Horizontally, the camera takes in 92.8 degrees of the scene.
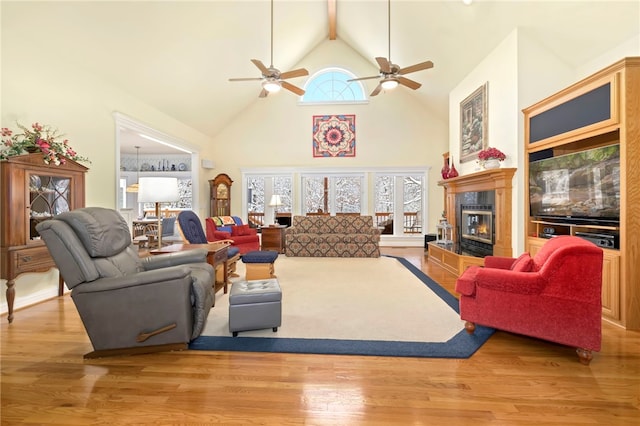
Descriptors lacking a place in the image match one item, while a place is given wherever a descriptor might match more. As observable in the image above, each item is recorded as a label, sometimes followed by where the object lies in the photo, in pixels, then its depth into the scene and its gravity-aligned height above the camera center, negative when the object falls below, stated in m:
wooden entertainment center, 2.80 +0.68
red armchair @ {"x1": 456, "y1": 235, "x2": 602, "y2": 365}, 2.19 -0.66
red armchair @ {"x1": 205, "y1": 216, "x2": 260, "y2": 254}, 5.82 -0.45
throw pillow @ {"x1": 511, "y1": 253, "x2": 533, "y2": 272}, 2.58 -0.46
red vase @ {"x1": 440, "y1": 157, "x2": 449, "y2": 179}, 6.11 +0.78
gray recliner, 2.17 -0.60
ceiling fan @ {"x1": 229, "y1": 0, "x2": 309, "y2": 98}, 4.32 +1.96
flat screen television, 2.99 +0.27
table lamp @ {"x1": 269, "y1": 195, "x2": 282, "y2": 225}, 8.05 +0.30
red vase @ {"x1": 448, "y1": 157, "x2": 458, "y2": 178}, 5.89 +0.76
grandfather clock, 8.57 +0.53
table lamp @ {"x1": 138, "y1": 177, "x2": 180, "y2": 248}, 3.53 +0.27
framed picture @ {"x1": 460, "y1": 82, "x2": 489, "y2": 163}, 5.08 +1.56
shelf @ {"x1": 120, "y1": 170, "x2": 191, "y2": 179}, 10.50 +1.37
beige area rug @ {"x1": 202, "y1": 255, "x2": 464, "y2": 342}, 2.74 -1.07
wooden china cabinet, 3.03 +0.07
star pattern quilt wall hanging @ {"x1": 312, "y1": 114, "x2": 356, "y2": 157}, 8.97 +2.31
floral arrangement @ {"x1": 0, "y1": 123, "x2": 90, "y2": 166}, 3.18 +0.75
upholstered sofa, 6.68 -0.55
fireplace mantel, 4.33 +0.16
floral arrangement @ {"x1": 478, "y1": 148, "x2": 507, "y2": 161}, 4.41 +0.83
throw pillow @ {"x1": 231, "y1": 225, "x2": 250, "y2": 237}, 6.82 -0.40
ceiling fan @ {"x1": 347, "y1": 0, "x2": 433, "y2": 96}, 4.25 +2.03
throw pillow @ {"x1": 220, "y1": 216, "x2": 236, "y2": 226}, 7.07 -0.19
